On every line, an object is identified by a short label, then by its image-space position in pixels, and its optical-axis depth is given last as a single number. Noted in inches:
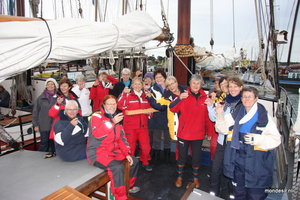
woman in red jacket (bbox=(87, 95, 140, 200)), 95.3
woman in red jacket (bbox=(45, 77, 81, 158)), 123.6
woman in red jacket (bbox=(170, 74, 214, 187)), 116.7
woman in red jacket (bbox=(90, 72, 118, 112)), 173.6
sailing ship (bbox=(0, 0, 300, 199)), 73.2
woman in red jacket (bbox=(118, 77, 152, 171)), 134.6
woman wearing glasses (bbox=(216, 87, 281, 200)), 81.7
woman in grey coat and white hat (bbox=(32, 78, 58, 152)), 139.9
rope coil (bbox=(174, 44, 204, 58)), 166.4
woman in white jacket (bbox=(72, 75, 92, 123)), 170.2
